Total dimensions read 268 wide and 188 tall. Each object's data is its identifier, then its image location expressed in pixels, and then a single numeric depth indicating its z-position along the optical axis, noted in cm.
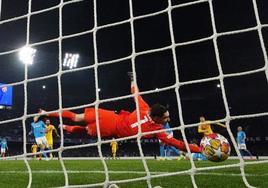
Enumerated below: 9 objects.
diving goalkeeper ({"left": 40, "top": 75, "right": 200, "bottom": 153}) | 464
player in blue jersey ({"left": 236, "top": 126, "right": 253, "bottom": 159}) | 1252
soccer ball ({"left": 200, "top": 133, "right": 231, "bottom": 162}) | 410
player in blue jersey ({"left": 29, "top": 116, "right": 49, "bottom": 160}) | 1148
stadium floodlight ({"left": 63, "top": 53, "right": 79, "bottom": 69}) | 2388
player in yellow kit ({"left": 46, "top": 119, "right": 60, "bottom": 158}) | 1247
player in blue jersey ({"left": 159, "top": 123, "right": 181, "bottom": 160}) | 1239
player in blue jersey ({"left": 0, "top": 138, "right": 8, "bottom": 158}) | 1758
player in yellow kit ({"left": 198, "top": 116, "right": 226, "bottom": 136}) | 1058
